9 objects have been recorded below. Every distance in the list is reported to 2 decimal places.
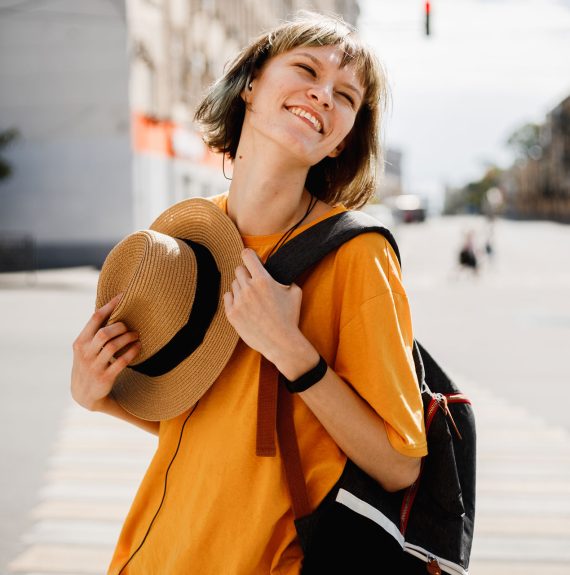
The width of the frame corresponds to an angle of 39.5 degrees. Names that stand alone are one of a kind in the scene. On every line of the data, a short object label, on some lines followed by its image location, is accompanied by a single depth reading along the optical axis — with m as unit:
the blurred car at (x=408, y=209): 69.19
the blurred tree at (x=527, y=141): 126.38
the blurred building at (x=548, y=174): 95.50
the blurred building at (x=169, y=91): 26.39
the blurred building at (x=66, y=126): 25.92
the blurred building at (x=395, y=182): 124.81
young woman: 1.46
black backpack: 1.47
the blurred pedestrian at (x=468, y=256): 23.78
